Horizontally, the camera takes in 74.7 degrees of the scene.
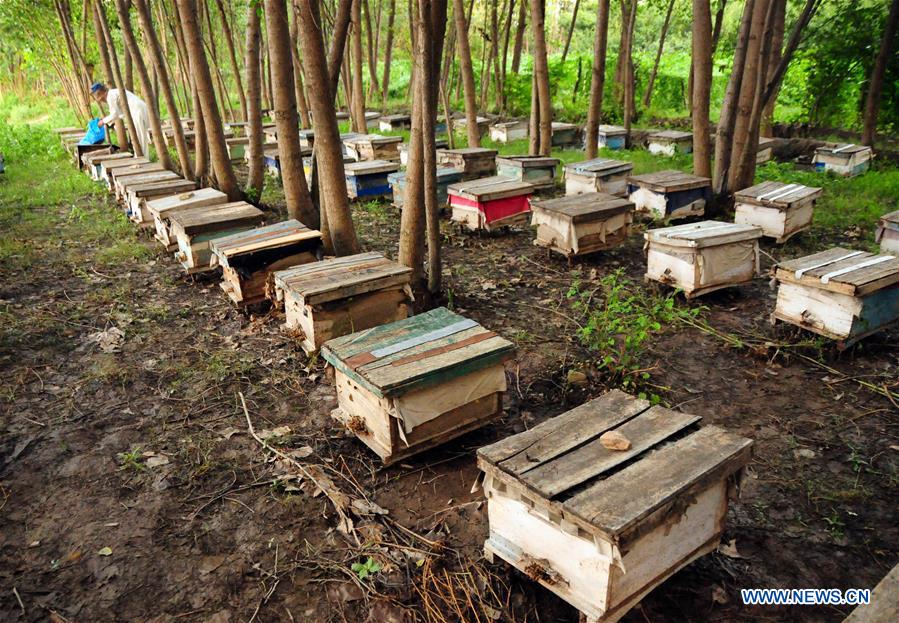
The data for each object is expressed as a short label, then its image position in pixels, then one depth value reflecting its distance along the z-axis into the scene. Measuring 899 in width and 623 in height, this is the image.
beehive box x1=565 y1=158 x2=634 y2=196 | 9.13
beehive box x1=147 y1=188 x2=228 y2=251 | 7.35
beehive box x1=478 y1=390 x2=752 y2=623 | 2.36
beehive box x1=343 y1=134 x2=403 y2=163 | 12.60
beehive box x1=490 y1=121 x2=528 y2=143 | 16.98
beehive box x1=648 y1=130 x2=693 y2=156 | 14.10
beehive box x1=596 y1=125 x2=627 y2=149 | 15.47
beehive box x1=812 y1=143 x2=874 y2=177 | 11.28
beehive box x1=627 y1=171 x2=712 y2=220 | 8.11
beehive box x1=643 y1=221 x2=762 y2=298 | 5.87
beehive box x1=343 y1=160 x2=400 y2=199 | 10.35
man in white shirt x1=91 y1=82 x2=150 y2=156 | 11.62
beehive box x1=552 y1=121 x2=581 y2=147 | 15.78
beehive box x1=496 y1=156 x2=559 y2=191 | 9.83
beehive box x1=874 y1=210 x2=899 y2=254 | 6.36
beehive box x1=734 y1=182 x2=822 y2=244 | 7.43
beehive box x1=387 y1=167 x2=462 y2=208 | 9.40
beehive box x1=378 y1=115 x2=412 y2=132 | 18.68
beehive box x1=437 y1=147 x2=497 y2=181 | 10.35
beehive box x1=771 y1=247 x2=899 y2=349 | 4.66
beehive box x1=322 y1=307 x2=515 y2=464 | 3.51
